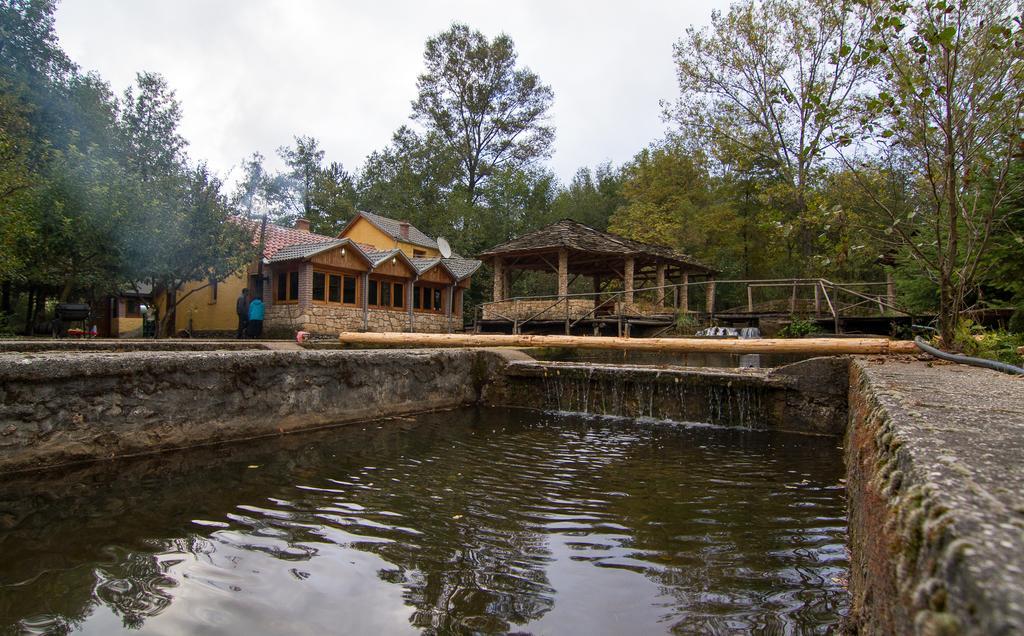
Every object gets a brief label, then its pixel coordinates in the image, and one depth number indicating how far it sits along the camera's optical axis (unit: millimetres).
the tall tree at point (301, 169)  44031
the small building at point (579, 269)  20391
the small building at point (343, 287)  20594
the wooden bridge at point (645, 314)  17438
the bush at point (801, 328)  16719
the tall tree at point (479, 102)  37688
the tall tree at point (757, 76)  22859
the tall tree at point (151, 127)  21702
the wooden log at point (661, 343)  7148
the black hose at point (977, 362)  3828
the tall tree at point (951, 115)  5301
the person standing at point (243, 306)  19188
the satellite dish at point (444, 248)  27842
